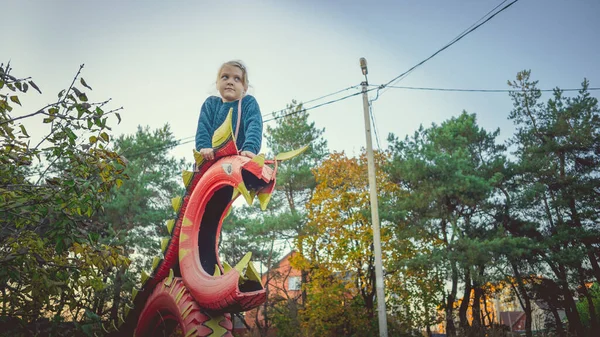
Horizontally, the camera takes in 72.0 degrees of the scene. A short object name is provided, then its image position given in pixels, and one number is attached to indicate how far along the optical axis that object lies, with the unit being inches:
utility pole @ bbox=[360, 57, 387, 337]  326.6
